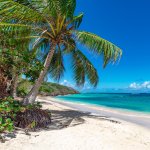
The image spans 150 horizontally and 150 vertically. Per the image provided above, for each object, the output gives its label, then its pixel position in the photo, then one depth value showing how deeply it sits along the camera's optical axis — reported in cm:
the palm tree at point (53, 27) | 469
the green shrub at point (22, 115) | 350
